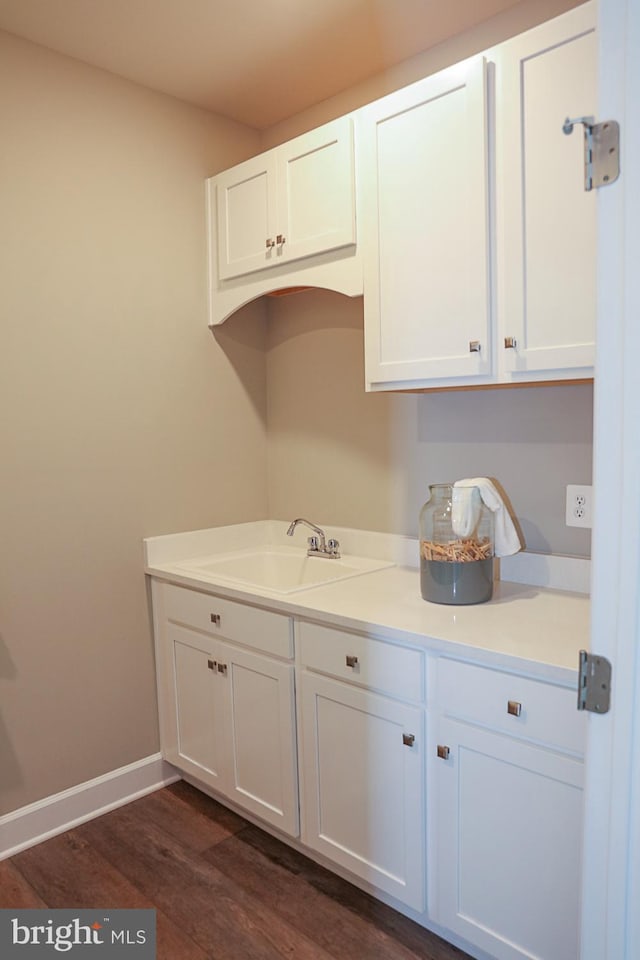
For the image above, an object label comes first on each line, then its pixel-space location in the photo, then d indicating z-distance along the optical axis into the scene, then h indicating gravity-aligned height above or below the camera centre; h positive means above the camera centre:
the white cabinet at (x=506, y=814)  1.44 -0.89
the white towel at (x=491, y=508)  1.87 -0.26
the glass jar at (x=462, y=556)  1.86 -0.37
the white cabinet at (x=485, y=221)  1.62 +0.52
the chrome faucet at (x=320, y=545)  2.58 -0.46
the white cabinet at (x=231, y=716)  2.05 -0.96
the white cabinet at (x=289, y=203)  2.13 +0.75
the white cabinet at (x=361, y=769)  1.72 -0.93
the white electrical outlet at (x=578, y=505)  1.94 -0.25
